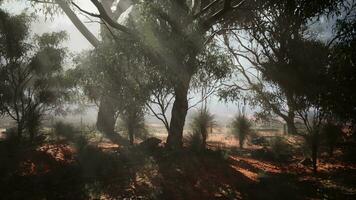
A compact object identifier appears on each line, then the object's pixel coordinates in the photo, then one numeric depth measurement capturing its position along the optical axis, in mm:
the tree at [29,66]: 15578
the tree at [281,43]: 10914
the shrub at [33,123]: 16062
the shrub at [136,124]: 14910
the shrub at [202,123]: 16602
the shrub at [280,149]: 16983
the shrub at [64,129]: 17653
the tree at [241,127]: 19391
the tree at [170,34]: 11023
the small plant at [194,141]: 14745
